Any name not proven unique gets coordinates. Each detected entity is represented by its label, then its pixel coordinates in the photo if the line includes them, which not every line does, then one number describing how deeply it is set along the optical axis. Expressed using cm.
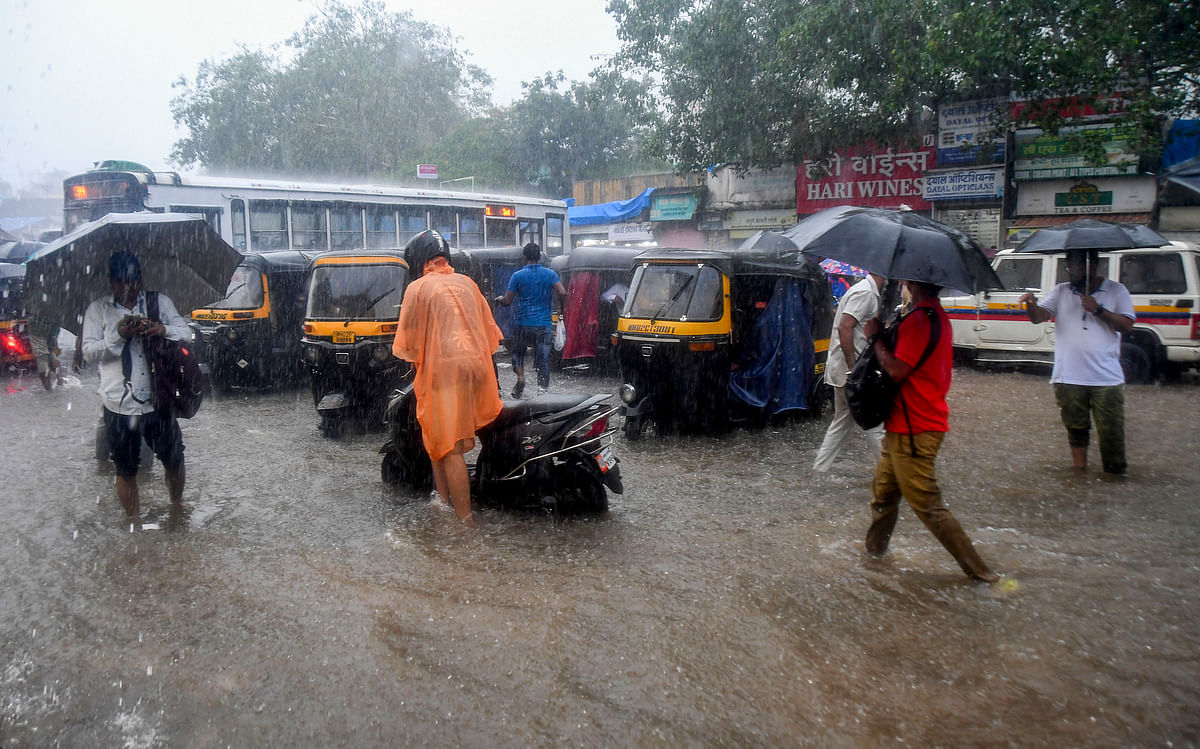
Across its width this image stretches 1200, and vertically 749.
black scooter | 529
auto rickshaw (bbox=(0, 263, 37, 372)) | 1129
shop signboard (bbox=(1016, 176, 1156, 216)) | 1489
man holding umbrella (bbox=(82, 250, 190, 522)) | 512
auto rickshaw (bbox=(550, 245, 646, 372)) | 1235
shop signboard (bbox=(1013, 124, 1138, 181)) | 1468
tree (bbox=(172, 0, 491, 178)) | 3588
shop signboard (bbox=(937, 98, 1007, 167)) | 1662
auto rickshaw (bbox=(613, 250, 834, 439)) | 807
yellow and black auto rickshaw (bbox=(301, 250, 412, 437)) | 852
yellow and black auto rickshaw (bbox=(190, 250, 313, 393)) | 1088
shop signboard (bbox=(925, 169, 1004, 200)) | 1694
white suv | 1075
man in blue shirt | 977
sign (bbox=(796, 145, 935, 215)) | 1827
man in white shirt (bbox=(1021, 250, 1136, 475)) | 632
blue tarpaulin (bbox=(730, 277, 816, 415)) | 827
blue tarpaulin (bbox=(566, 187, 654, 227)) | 2425
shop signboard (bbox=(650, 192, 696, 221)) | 2309
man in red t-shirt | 424
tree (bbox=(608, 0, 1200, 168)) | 1262
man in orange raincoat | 521
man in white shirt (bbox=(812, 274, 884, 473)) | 624
